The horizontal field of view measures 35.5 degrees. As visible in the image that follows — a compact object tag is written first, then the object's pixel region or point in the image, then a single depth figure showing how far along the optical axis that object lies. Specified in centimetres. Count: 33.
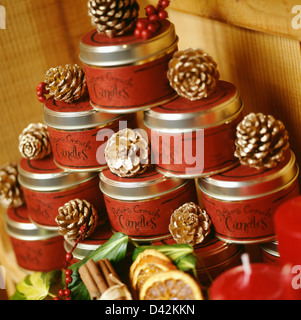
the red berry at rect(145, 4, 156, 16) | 76
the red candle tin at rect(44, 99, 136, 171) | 86
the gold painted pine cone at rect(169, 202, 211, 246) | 78
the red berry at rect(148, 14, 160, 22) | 76
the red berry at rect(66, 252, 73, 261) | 84
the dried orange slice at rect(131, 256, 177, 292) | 66
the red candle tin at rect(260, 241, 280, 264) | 77
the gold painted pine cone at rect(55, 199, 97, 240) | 88
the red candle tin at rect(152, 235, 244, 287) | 79
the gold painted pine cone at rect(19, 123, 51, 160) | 97
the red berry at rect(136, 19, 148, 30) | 75
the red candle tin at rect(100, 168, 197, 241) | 80
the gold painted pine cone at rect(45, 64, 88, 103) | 86
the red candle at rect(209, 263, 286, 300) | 50
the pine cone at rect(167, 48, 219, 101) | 71
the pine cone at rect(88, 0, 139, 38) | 73
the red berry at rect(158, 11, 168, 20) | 76
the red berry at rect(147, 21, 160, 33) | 75
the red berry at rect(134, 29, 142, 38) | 74
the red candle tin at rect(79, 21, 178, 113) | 74
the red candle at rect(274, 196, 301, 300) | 56
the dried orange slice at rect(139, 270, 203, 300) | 60
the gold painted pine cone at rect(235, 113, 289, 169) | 69
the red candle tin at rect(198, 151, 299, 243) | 72
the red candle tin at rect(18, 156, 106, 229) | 93
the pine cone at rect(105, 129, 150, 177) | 79
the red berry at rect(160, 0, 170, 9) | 76
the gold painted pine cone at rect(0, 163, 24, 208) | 108
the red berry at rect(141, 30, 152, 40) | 74
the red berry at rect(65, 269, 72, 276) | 77
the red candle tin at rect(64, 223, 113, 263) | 89
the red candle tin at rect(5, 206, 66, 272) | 103
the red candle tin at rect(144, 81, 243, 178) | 73
